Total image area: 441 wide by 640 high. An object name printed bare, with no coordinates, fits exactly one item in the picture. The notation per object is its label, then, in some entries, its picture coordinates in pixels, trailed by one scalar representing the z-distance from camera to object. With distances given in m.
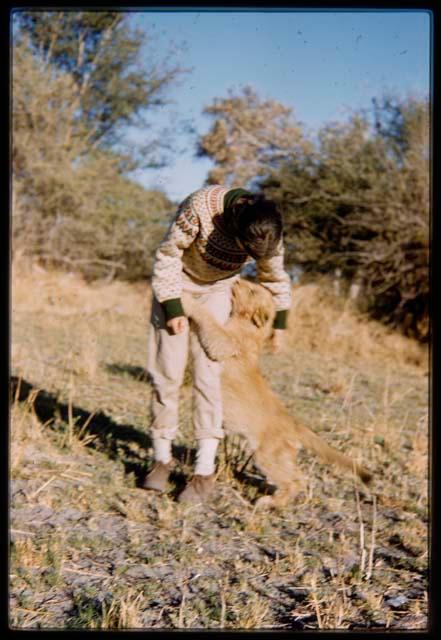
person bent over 3.65
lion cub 3.70
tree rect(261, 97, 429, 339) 12.41
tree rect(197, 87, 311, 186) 13.61
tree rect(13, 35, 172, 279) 15.77
